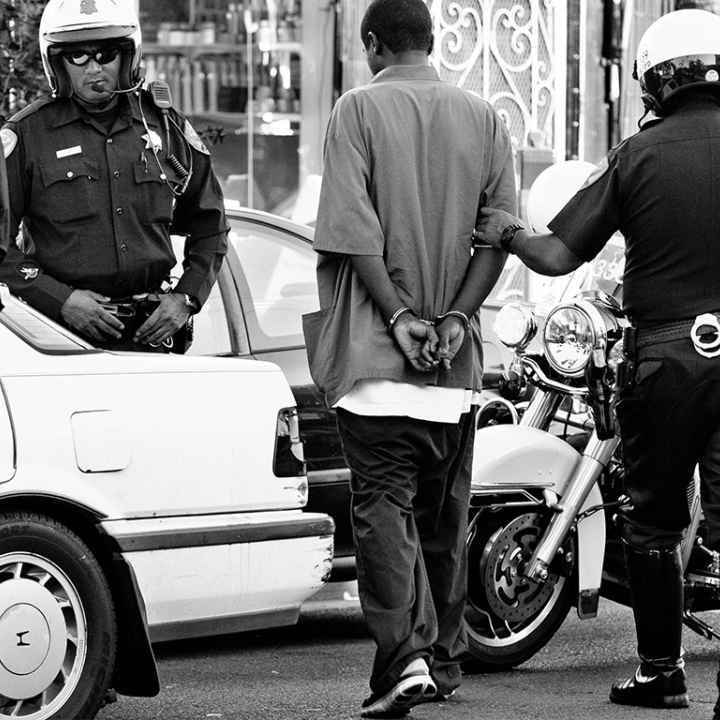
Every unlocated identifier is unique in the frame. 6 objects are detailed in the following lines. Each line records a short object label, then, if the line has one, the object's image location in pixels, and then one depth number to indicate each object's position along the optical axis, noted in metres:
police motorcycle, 11.68
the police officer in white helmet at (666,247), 10.21
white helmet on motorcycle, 12.12
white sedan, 9.22
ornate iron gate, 25.94
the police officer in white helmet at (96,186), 10.98
